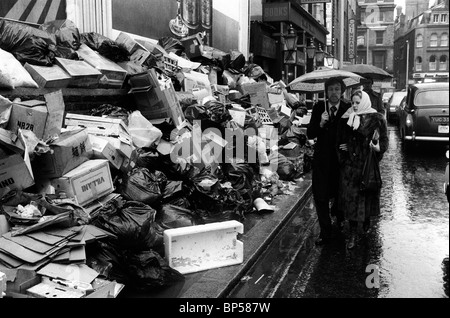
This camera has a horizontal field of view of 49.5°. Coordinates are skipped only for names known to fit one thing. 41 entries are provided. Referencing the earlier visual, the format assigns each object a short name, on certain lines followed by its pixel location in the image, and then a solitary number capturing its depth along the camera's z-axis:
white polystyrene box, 4.38
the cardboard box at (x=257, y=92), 10.04
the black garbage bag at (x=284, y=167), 8.60
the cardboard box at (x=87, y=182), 4.44
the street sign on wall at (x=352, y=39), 44.19
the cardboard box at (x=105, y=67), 6.26
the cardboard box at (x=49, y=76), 5.25
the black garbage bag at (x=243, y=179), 6.50
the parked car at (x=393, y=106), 23.12
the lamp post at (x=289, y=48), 18.98
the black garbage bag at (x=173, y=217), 4.94
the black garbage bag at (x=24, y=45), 5.46
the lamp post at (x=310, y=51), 23.02
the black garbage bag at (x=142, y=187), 4.88
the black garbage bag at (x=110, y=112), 5.98
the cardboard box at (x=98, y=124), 5.30
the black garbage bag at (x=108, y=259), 3.82
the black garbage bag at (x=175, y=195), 5.24
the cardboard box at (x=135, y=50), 7.48
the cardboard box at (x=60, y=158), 4.46
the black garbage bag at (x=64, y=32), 6.26
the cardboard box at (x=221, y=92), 8.90
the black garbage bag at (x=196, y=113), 6.86
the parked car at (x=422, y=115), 10.37
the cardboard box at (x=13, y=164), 4.05
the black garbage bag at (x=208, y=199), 5.64
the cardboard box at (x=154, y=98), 6.36
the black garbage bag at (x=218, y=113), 6.87
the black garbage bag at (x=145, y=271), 3.89
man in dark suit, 5.33
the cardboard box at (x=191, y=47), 10.13
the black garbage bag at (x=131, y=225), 4.04
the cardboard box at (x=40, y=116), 4.46
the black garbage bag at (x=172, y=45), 9.53
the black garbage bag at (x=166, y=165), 5.70
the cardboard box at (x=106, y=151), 5.01
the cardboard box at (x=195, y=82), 7.96
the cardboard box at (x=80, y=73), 5.65
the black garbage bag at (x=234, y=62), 10.85
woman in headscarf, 5.07
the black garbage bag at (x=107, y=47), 6.78
